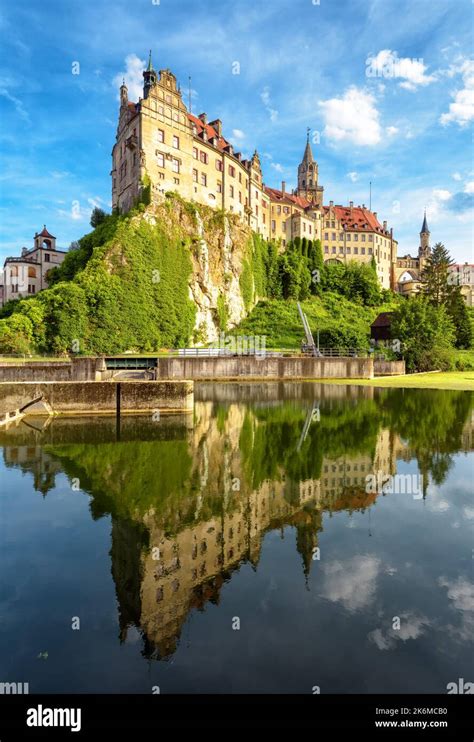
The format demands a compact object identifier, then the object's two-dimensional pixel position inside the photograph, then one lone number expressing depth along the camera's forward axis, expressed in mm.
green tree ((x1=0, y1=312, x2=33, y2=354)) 47216
